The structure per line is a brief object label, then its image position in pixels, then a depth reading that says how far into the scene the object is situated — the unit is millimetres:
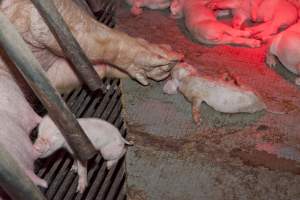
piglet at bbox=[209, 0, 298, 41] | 3629
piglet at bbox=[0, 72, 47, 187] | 2281
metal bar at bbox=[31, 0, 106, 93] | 2158
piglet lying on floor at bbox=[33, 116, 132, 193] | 2418
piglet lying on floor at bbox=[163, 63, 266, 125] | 2979
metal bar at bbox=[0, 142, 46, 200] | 1723
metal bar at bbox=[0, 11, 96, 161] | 1827
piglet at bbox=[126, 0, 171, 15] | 4117
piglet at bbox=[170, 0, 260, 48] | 3570
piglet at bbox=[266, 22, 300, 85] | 3174
